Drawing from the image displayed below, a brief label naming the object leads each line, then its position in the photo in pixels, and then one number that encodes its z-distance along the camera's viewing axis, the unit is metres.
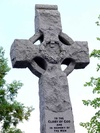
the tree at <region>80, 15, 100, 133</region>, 14.75
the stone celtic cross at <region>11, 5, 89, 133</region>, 7.18
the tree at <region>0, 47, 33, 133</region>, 18.44
